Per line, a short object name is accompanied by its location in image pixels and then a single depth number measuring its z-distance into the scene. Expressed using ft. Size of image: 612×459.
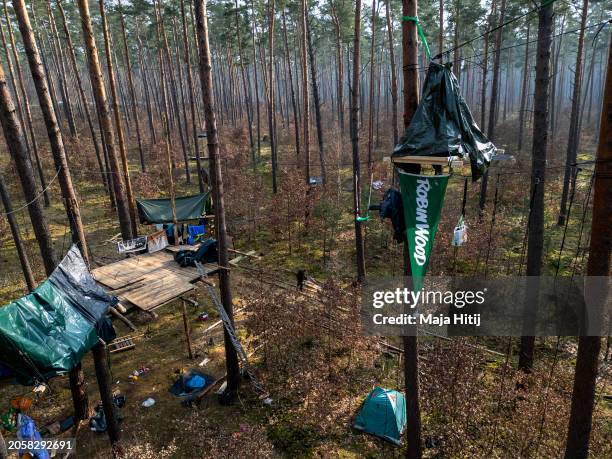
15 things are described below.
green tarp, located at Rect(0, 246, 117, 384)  20.39
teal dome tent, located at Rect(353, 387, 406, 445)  26.76
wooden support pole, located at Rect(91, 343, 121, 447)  25.34
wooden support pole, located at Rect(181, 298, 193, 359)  33.87
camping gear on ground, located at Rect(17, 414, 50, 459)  24.00
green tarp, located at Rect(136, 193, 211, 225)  46.24
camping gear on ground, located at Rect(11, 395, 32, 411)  24.67
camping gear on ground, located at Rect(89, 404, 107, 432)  27.96
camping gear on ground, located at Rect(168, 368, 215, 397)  31.27
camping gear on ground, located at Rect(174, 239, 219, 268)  34.86
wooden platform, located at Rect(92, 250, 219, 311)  29.53
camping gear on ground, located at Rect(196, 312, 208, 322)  40.47
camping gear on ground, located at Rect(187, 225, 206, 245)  49.05
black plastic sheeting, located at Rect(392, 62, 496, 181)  15.83
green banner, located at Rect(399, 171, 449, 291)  16.19
